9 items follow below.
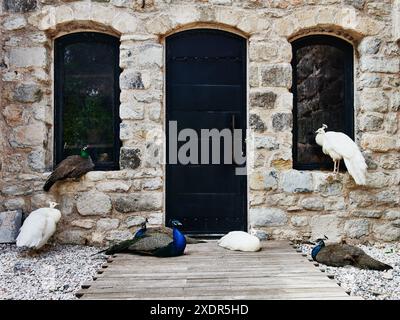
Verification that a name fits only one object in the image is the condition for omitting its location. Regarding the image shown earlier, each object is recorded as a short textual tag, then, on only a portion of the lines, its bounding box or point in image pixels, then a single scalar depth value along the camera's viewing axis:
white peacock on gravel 4.18
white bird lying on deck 4.24
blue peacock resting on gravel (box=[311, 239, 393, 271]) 3.84
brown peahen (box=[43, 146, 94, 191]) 4.67
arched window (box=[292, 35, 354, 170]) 5.07
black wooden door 4.97
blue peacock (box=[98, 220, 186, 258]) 3.96
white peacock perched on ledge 4.67
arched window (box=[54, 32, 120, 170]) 5.03
